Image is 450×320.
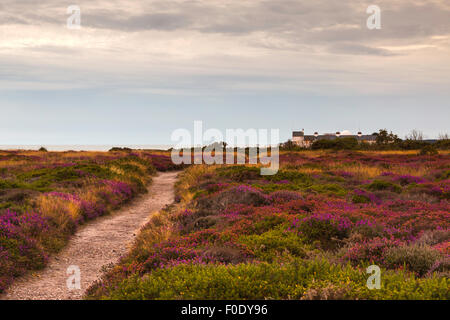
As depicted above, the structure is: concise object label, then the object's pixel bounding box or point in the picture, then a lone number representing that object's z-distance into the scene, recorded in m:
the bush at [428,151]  43.04
